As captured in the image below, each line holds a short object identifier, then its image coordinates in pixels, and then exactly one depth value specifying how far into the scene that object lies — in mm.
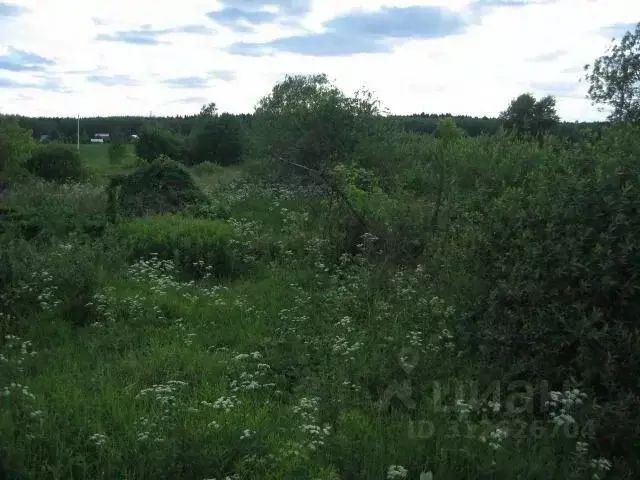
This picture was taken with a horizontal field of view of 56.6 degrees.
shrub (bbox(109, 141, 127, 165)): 43656
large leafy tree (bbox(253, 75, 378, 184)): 17016
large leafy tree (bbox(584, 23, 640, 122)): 38281
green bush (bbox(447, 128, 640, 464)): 4148
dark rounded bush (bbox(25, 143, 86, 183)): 20953
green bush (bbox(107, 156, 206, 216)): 13125
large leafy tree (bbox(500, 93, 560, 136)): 42844
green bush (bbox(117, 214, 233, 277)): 8828
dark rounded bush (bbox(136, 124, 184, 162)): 39000
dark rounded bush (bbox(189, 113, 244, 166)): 41094
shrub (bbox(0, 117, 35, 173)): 18391
